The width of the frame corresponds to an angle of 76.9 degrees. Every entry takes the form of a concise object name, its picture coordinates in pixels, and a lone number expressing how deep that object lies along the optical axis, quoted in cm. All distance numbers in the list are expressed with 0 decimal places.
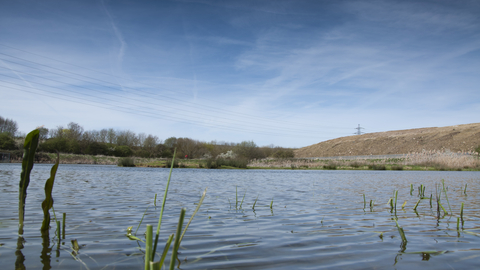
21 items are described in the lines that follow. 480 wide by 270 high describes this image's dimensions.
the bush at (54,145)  4671
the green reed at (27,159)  259
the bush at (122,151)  5528
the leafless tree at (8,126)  6368
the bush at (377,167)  3200
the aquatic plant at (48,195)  268
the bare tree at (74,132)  5956
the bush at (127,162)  3553
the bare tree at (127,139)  6969
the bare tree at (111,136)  7030
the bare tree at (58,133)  5919
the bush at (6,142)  4122
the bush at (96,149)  5150
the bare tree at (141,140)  7165
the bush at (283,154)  5609
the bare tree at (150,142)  6528
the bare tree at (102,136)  7138
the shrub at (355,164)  3540
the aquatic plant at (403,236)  320
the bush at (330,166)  3431
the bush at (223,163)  3500
